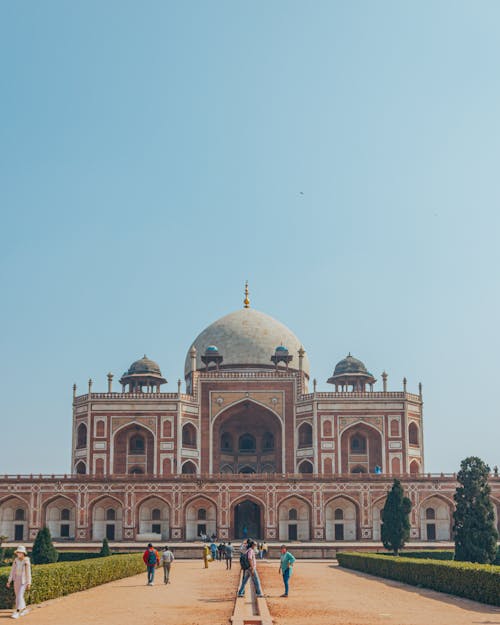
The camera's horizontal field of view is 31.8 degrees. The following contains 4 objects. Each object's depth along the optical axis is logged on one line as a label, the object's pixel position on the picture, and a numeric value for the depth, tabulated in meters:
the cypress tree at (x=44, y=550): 33.88
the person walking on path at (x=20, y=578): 15.12
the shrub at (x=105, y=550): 34.54
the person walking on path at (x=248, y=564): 18.44
